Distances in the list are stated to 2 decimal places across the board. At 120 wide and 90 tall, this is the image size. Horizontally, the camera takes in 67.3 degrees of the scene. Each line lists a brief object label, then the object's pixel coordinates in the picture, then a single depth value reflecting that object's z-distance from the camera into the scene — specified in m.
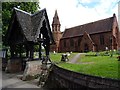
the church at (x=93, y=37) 26.35
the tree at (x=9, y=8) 12.94
